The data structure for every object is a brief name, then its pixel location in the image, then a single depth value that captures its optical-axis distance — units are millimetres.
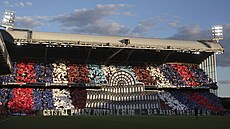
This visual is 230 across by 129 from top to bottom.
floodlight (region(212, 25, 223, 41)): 78244
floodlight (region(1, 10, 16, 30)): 64500
